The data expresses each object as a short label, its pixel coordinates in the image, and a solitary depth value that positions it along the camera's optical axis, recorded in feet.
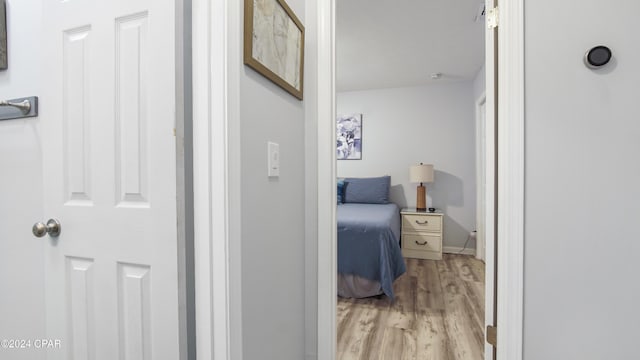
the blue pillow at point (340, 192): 13.72
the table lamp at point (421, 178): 13.17
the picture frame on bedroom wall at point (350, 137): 15.05
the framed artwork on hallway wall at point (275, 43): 2.81
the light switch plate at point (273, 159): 3.16
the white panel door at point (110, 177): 2.66
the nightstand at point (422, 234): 12.58
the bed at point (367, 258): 8.04
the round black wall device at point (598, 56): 3.42
